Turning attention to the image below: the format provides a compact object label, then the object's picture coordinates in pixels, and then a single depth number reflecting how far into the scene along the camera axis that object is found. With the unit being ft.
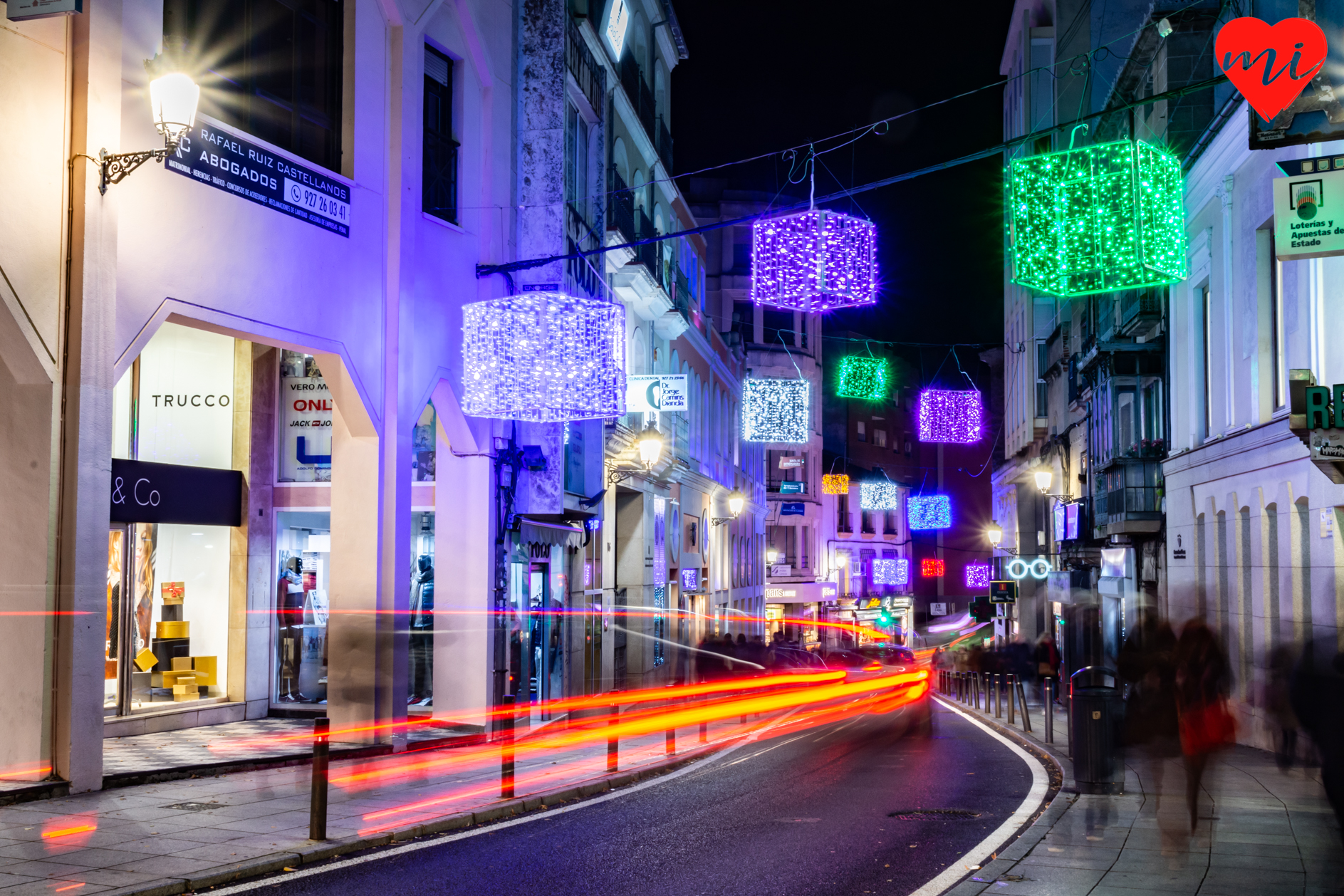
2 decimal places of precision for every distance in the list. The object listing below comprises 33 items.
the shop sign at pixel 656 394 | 82.94
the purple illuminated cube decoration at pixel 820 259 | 55.52
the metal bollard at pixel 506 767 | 38.40
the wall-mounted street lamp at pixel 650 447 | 74.59
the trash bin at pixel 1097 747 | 40.11
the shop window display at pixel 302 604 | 60.64
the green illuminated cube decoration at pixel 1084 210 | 52.26
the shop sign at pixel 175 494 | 51.62
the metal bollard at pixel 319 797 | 30.83
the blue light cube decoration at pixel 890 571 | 238.68
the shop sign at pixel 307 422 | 60.75
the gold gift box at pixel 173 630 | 55.01
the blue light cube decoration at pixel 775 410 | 115.65
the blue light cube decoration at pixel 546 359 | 53.11
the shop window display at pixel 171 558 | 52.16
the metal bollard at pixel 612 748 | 46.75
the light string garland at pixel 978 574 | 226.17
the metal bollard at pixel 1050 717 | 57.92
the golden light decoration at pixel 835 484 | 197.77
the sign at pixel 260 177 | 42.34
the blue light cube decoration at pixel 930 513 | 182.50
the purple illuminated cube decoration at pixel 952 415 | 112.98
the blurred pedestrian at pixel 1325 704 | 23.12
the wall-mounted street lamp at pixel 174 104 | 35.37
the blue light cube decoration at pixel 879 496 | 196.65
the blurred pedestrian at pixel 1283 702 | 26.71
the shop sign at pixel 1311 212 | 35.96
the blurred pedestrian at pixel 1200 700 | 32.53
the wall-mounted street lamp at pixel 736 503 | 117.80
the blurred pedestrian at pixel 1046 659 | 86.22
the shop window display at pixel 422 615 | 62.03
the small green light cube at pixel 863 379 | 106.11
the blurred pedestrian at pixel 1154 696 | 34.53
